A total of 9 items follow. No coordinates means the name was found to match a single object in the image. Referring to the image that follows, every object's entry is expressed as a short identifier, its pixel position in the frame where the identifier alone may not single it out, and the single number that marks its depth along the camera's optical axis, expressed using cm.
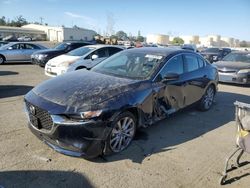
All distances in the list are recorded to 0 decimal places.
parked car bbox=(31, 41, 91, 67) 1005
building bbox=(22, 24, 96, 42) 5188
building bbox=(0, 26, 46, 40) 4476
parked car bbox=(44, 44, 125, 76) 702
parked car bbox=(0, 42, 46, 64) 1068
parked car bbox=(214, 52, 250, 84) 778
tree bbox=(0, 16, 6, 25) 6925
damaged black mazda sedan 253
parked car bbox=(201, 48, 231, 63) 1461
